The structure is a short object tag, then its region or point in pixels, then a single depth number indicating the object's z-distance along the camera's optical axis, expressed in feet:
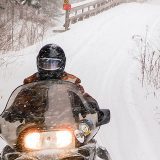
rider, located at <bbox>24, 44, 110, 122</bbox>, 17.24
